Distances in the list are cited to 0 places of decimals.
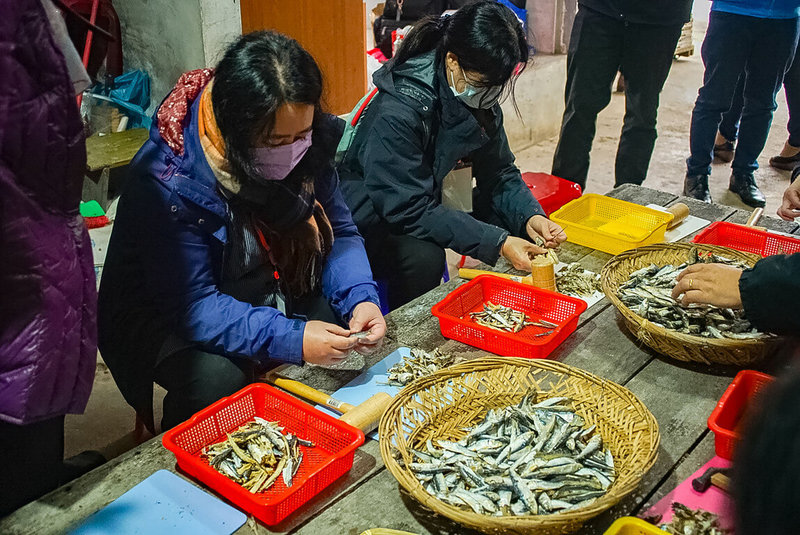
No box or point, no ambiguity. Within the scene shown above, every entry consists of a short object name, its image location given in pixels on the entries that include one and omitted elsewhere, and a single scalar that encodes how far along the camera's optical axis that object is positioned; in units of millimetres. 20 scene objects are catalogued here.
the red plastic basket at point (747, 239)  2893
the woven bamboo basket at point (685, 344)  2035
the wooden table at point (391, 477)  1600
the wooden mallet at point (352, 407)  1843
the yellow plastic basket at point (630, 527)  1448
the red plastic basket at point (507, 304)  2182
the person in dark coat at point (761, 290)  1917
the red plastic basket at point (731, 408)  1734
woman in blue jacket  2045
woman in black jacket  2789
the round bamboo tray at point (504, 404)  1473
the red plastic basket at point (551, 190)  3961
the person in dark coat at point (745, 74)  4852
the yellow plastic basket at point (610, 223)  2912
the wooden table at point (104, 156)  4488
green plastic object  4426
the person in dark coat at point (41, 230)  1406
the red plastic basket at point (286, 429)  1592
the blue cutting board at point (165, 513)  1573
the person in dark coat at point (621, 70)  4609
